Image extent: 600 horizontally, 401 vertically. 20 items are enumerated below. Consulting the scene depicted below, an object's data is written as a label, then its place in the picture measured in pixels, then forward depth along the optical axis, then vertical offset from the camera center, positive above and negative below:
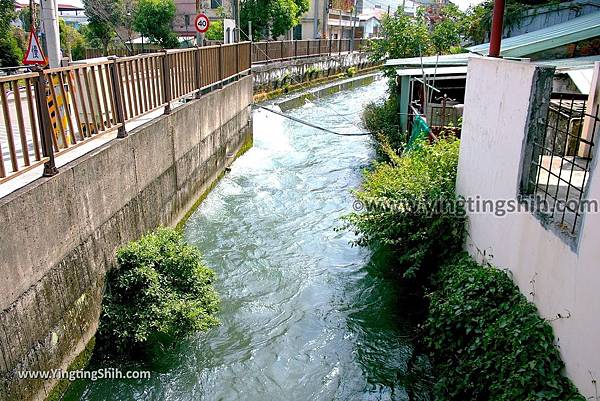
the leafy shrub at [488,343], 4.18 -2.64
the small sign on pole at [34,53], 9.47 -0.19
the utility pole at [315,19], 45.00 +2.14
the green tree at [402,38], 17.05 +0.20
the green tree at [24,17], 34.03 +1.62
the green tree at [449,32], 17.95 +0.43
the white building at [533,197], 3.81 -1.45
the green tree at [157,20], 33.75 +1.47
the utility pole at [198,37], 14.55 +0.17
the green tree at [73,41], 30.19 +0.09
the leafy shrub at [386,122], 13.12 -2.14
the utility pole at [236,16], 22.65 +1.23
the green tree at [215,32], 35.19 +0.75
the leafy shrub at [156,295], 5.98 -3.00
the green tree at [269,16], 32.47 +1.72
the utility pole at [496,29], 6.34 +0.19
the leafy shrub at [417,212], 7.02 -2.26
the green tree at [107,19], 35.16 +1.64
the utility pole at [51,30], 8.54 +0.20
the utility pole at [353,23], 44.25 +2.13
